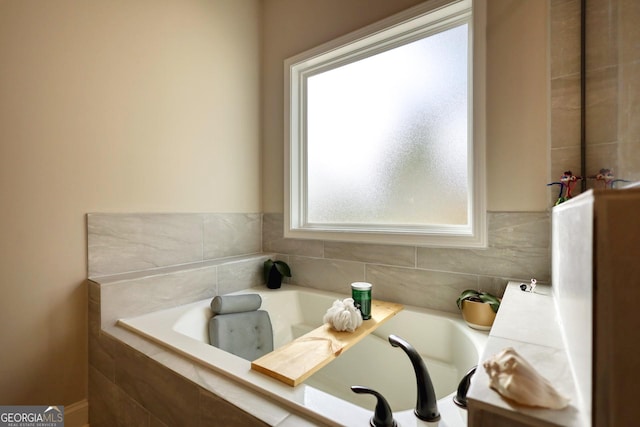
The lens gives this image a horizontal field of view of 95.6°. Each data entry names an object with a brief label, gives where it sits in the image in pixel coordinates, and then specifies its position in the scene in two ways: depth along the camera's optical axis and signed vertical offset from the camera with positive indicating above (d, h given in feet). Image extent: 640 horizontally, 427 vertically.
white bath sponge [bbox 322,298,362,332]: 3.93 -1.45
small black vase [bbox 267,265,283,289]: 6.21 -1.44
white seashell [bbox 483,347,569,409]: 1.49 -0.92
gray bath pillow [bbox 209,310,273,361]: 4.63 -2.01
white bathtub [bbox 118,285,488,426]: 3.40 -2.01
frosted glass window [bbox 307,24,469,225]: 5.05 +1.50
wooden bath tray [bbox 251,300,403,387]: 2.82 -1.60
